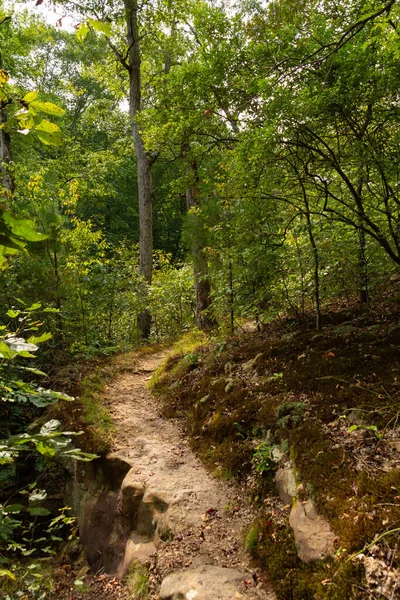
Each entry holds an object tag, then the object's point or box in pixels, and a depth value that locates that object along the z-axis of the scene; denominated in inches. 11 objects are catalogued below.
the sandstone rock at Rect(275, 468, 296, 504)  112.0
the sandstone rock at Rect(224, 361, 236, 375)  208.7
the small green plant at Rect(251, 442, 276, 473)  128.0
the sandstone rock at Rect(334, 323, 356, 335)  189.3
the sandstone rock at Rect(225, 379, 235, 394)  187.5
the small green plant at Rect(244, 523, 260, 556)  105.2
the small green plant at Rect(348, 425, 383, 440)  103.1
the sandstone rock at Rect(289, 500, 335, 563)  87.7
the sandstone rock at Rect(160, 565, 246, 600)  90.9
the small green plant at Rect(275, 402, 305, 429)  136.8
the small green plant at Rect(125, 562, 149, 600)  111.3
